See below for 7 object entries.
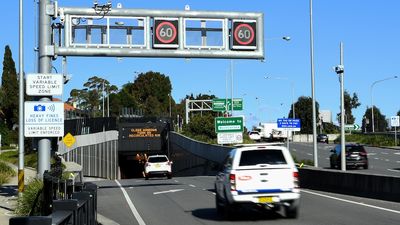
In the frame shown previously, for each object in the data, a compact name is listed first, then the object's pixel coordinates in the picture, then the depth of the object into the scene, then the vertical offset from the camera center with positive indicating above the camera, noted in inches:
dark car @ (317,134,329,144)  3945.6 -98.5
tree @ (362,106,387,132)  5739.7 +26.9
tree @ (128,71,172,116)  6092.5 +357.2
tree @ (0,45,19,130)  3949.3 +254.2
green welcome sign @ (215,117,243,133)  2100.1 -1.8
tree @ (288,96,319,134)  5433.1 +100.3
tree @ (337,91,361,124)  5516.7 +165.1
